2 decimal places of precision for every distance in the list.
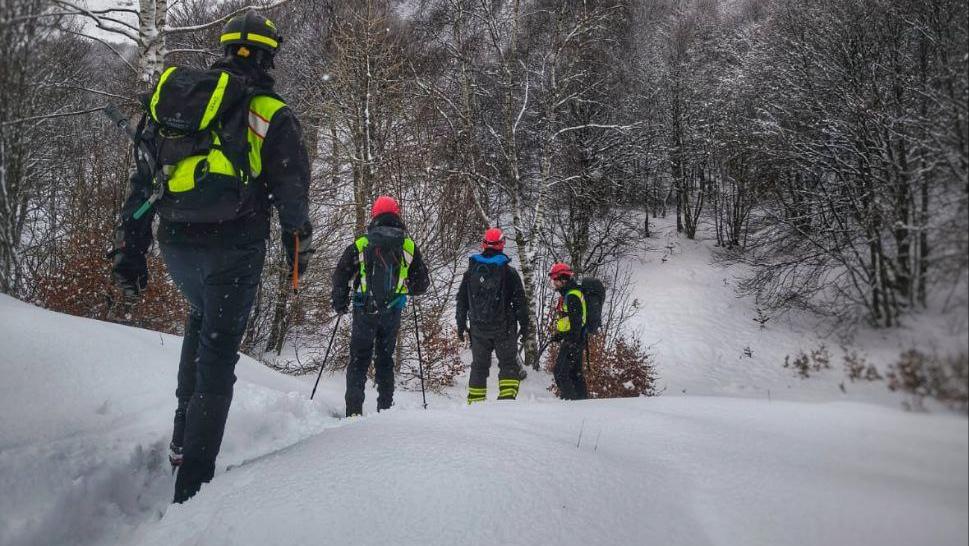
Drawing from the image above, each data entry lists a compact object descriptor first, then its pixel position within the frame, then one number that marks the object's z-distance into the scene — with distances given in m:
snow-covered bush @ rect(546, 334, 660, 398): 6.71
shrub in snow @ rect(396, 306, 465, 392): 10.52
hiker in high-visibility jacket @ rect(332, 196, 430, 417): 4.53
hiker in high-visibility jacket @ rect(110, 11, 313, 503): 2.11
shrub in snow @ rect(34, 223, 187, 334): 7.04
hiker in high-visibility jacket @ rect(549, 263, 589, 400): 6.25
